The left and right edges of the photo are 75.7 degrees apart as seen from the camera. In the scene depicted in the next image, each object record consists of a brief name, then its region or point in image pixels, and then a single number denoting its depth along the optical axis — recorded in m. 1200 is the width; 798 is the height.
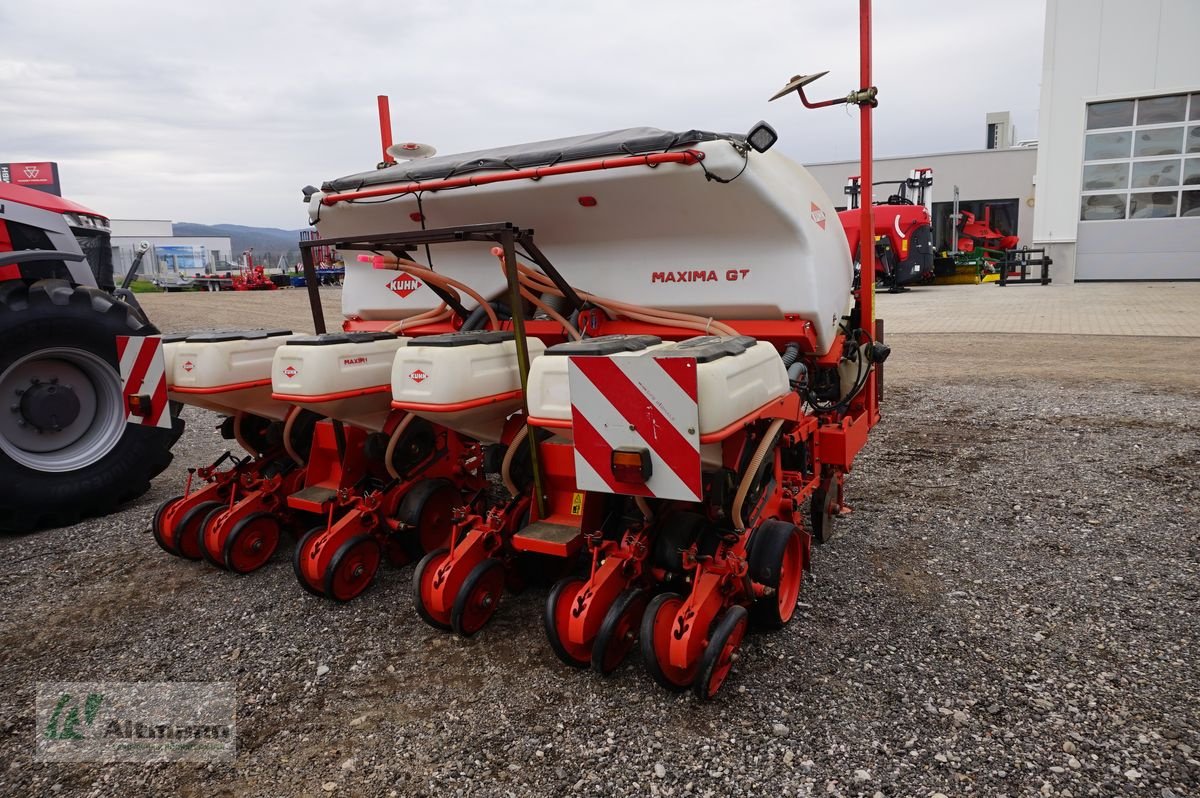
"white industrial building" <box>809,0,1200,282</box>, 16.20
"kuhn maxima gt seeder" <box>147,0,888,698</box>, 2.44
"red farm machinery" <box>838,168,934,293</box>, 15.42
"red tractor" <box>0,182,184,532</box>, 4.01
